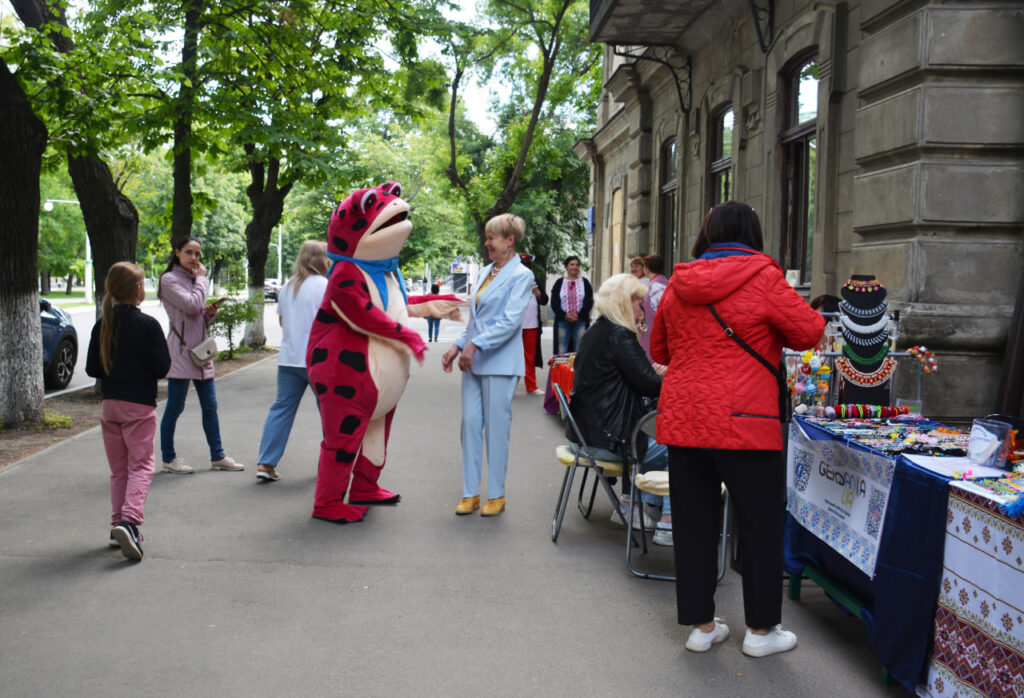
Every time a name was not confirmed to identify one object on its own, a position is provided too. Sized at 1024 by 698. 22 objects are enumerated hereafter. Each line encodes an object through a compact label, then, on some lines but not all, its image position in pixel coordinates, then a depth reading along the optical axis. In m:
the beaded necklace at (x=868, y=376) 5.19
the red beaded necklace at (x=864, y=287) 5.30
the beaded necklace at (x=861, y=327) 5.25
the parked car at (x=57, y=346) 14.19
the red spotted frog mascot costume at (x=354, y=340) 6.43
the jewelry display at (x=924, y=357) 5.31
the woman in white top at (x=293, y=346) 7.78
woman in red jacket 4.08
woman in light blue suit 6.57
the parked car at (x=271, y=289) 74.25
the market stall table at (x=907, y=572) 3.62
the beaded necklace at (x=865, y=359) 5.20
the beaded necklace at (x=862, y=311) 5.25
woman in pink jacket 7.78
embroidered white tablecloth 3.15
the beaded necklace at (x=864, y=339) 5.23
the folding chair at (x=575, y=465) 5.93
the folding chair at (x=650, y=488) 5.32
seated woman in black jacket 5.75
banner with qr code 4.04
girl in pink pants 5.65
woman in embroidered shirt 13.85
